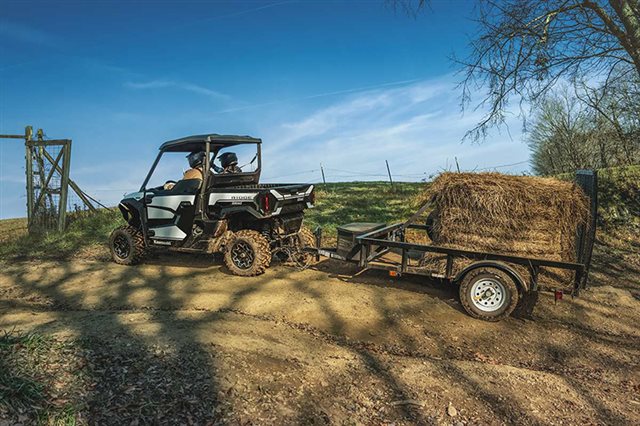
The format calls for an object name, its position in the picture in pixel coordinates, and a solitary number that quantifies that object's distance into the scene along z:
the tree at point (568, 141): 25.00
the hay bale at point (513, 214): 6.04
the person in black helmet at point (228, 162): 8.52
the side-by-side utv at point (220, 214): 7.79
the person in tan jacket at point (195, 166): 8.23
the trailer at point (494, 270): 6.02
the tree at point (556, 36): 8.12
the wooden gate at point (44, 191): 14.06
